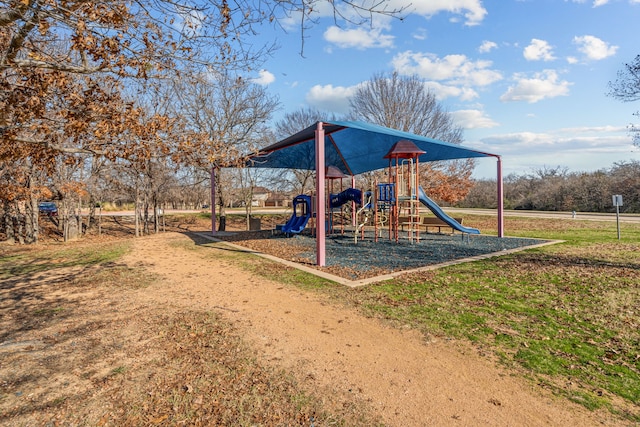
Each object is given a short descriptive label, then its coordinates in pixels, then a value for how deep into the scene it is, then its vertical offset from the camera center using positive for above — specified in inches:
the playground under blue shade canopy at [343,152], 328.2 +84.8
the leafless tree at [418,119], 860.0 +216.0
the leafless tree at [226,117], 670.0 +187.4
